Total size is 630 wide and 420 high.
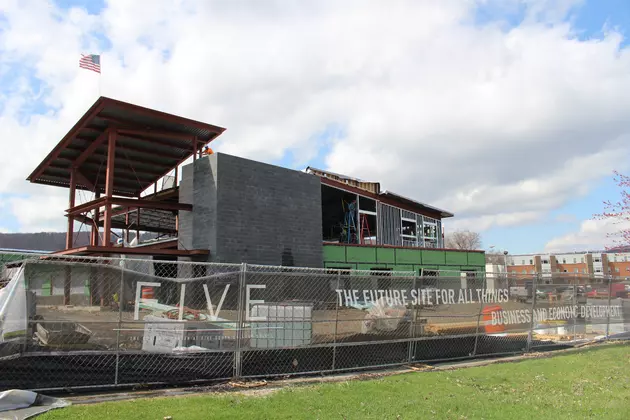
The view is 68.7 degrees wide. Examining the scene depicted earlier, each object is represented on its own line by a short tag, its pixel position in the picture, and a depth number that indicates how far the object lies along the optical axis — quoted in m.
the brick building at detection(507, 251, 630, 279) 71.81
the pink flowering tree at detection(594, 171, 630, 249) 11.93
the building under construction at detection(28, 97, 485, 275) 22.12
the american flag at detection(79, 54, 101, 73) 21.41
